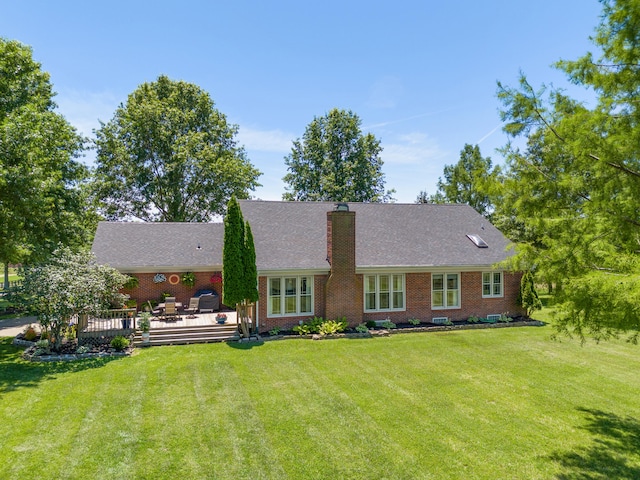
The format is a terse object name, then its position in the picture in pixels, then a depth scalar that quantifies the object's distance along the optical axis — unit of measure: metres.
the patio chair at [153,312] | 18.56
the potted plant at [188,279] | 20.82
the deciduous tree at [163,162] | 34.75
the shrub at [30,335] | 16.09
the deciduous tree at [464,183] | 45.59
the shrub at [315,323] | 16.53
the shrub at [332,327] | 16.35
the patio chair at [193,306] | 19.19
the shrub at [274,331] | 16.31
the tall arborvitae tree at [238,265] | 15.56
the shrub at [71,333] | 15.39
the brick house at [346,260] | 17.23
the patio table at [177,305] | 19.25
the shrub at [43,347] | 13.62
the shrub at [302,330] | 16.38
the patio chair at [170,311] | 17.83
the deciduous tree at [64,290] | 13.12
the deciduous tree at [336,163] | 41.25
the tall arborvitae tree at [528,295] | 19.55
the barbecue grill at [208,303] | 19.41
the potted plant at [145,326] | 15.01
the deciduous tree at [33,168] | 14.32
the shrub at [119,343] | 14.04
